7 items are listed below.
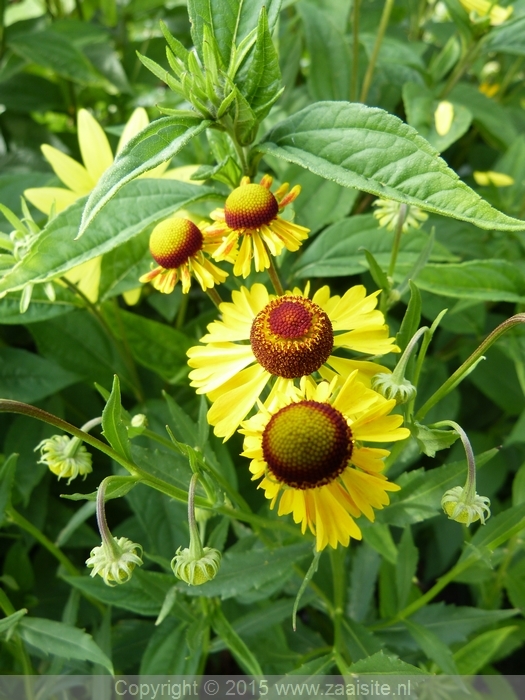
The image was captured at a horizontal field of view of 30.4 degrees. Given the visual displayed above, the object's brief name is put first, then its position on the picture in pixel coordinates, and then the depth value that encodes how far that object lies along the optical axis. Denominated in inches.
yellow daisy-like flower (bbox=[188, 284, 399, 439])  8.1
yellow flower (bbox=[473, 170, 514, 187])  12.4
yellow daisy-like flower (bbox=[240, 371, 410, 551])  7.3
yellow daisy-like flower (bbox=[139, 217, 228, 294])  8.7
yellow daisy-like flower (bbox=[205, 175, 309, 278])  8.3
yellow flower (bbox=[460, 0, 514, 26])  11.6
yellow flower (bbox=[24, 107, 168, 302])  10.9
